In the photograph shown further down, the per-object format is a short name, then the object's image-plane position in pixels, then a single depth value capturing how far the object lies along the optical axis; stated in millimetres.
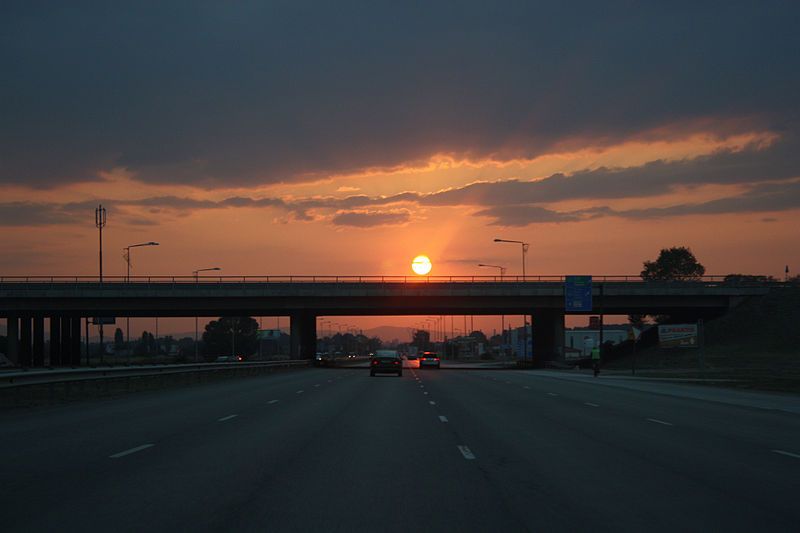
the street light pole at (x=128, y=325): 89375
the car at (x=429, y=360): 98206
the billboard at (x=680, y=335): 70250
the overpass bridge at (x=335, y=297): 80438
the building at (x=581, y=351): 185150
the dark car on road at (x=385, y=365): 60844
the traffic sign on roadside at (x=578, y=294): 75000
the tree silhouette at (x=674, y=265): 159000
